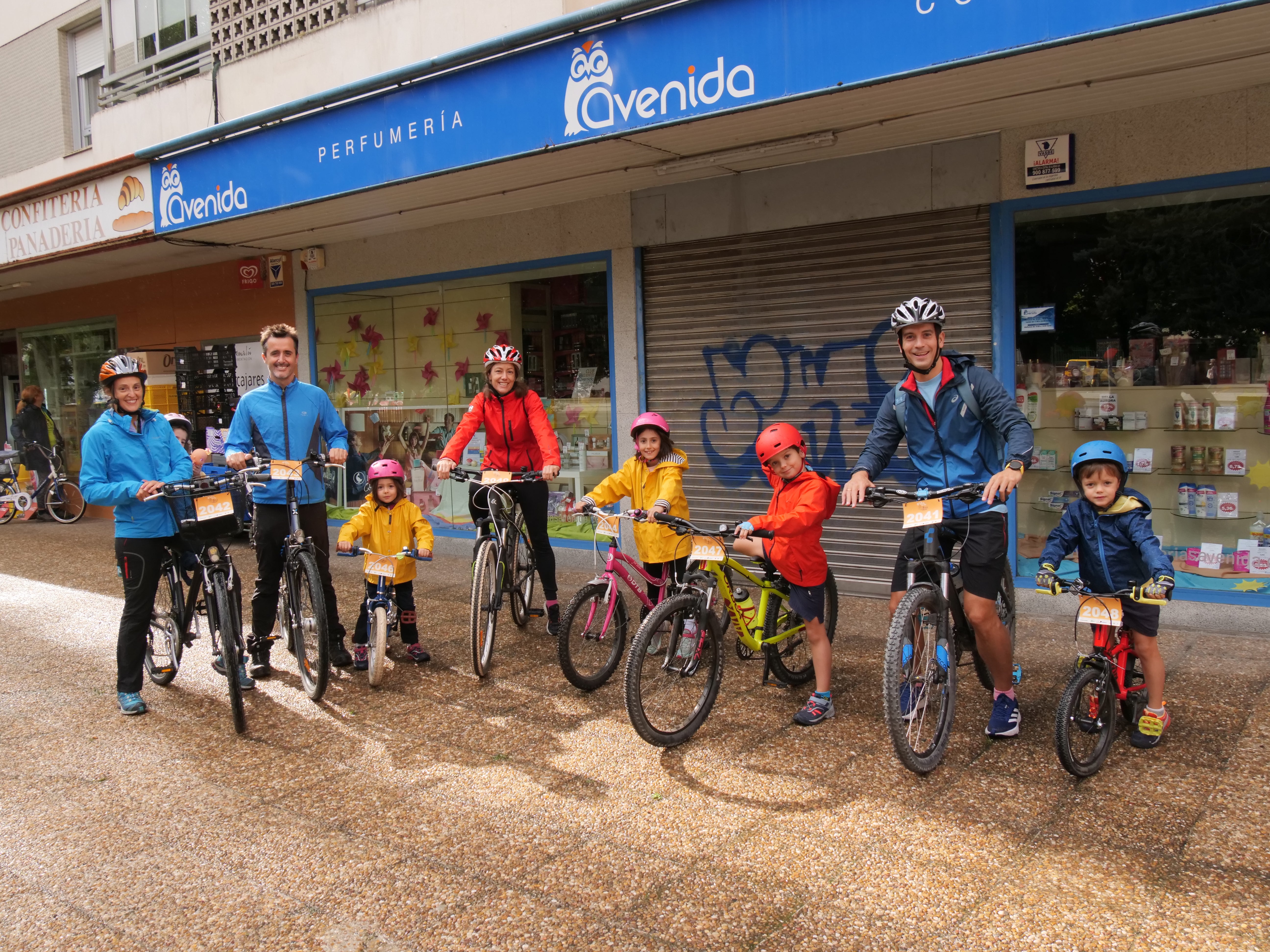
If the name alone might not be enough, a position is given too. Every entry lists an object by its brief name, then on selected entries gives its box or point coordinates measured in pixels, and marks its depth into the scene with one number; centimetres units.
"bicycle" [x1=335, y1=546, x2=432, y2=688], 510
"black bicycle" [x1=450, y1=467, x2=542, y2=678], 526
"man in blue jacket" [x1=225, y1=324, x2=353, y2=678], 527
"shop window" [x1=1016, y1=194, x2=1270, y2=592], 574
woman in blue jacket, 489
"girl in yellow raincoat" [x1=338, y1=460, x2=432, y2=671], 536
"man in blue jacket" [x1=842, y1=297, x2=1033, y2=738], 400
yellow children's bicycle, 405
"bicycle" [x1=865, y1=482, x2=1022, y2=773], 365
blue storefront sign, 444
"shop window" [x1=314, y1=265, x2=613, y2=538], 857
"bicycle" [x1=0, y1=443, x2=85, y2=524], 1359
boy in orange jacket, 432
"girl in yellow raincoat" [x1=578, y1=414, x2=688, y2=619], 507
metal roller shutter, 655
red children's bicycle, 362
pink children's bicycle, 471
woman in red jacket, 588
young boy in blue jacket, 382
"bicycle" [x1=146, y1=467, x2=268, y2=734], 459
